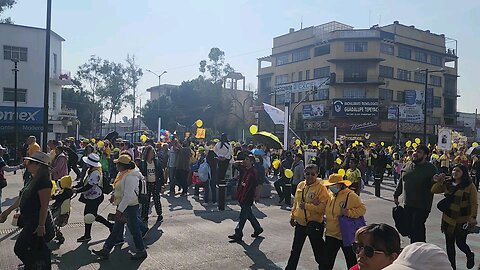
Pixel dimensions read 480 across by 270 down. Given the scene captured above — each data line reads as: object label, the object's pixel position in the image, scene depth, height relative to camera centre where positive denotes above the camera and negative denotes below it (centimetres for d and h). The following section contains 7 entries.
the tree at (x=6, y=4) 3638 +1019
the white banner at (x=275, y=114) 2017 +75
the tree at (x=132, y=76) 5428 +629
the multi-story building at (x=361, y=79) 5194 +710
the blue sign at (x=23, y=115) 3216 +60
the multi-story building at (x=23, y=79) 3234 +346
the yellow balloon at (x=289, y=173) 1160 -116
